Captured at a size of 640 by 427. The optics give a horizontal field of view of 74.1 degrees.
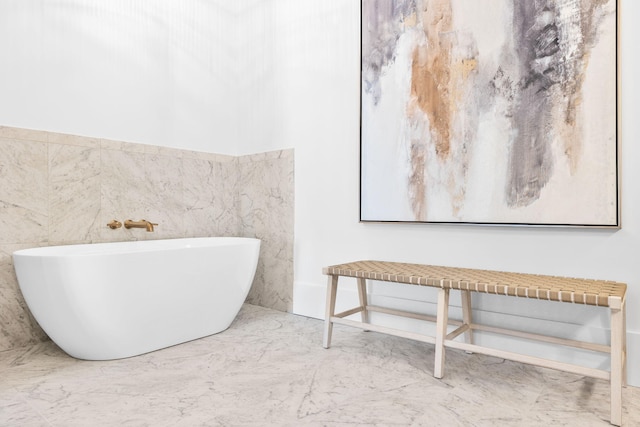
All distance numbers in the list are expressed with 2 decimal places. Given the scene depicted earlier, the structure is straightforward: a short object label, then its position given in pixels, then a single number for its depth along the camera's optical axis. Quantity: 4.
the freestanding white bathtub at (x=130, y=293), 1.80
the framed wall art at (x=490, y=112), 1.77
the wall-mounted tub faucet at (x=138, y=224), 2.61
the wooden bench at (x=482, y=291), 1.41
